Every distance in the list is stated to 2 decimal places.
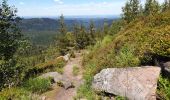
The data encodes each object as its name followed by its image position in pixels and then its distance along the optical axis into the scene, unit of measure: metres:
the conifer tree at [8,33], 9.90
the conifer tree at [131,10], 28.63
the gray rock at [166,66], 4.78
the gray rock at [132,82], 4.67
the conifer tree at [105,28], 39.95
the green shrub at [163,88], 4.37
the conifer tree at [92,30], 39.34
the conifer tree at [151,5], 32.05
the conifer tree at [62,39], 32.62
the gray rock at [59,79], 8.70
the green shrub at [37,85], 7.81
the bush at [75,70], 11.12
